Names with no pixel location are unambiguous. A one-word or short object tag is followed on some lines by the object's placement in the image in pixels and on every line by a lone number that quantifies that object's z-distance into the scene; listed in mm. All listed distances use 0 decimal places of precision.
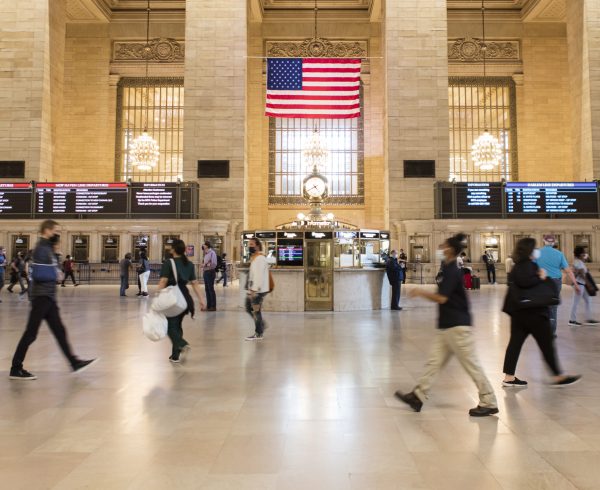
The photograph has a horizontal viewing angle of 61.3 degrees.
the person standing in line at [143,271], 14719
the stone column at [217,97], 20516
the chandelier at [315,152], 20016
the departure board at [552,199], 19172
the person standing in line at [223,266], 18609
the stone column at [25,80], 20219
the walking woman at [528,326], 4688
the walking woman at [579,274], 8680
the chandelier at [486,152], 23203
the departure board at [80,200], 19406
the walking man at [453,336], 3928
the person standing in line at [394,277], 11312
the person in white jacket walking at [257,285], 7348
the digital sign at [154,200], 19484
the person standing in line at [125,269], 15047
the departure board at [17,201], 19422
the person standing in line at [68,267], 18120
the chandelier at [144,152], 23733
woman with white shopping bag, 5930
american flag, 17734
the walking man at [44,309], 5094
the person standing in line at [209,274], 11180
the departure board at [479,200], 19281
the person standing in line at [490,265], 19031
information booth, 11078
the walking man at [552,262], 6980
